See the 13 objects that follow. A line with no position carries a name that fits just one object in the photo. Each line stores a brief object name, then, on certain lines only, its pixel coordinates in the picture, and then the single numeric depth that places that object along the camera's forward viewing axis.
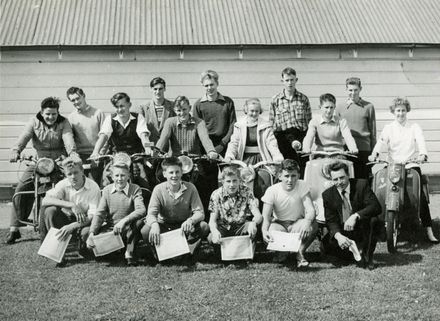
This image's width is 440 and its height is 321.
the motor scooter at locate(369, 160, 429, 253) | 5.92
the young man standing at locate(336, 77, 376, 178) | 7.20
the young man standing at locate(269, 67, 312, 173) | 7.20
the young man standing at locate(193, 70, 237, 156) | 7.06
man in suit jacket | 5.39
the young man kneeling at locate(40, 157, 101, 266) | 5.76
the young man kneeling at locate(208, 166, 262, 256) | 5.64
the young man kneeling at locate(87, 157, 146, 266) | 5.61
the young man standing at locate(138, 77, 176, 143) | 6.99
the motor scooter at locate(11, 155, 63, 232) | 6.32
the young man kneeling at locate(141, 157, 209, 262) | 5.63
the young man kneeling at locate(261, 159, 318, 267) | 5.55
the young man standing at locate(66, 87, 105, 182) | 6.97
